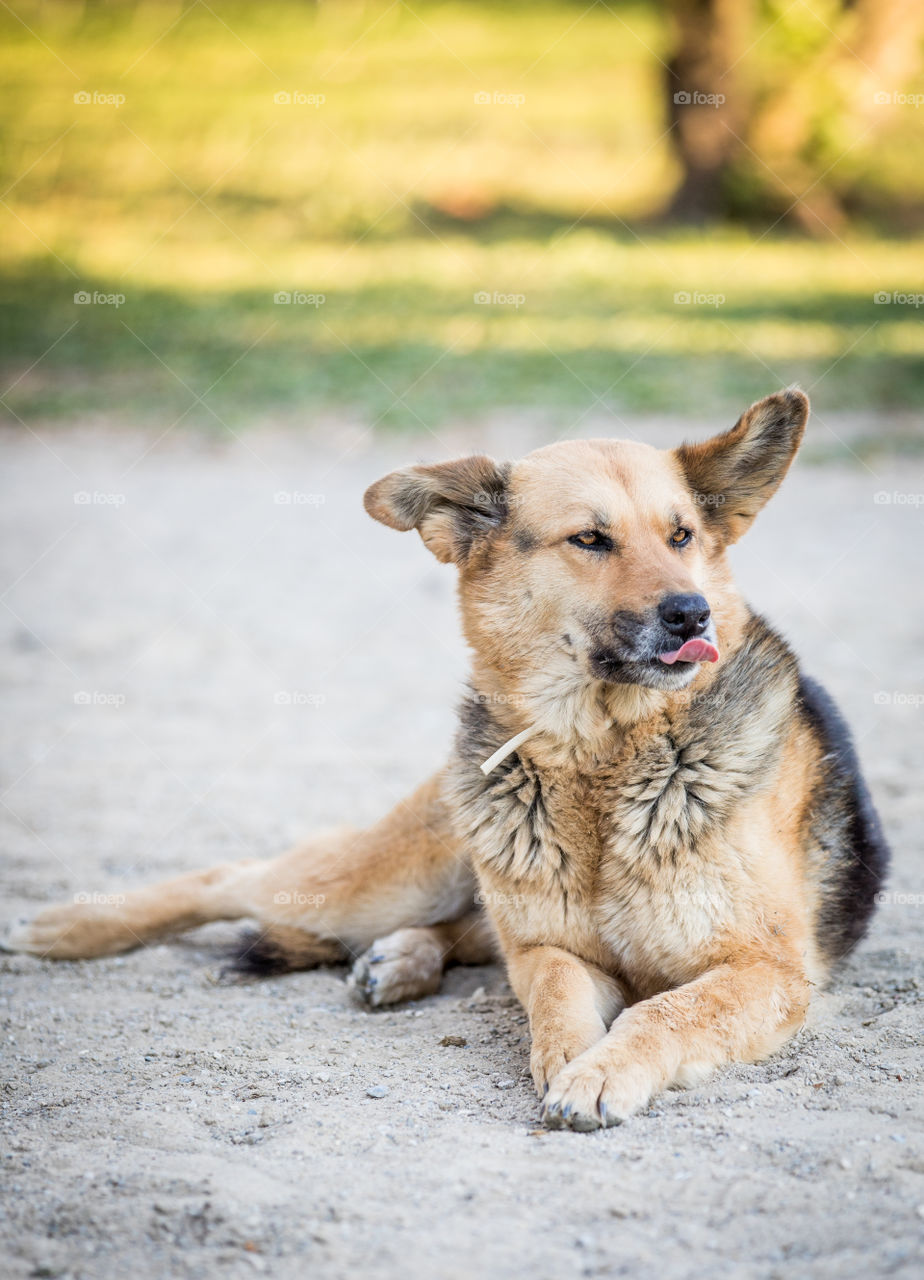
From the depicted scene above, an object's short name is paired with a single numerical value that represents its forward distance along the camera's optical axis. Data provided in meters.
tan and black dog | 3.53
